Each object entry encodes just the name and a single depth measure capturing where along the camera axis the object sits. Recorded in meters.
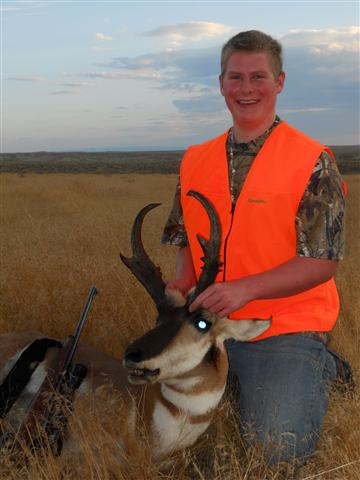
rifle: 3.40
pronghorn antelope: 3.09
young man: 3.76
